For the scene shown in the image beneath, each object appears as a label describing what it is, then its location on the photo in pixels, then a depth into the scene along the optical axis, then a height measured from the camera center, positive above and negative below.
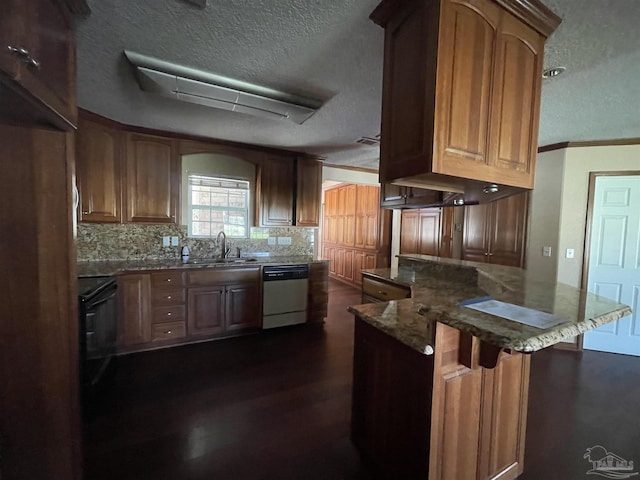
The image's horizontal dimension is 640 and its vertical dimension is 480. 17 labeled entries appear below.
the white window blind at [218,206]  3.61 +0.22
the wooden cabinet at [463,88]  1.20 +0.67
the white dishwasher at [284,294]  3.51 -0.90
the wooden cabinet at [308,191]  4.08 +0.51
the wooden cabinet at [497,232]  3.57 +0.00
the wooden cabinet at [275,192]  3.86 +0.46
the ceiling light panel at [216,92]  1.85 +0.96
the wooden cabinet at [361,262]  6.06 -0.78
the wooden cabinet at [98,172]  2.72 +0.48
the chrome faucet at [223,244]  3.76 -0.29
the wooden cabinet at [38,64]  0.80 +0.51
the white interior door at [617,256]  3.10 -0.23
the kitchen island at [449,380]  1.10 -0.72
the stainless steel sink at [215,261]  3.23 -0.48
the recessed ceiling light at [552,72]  1.77 +1.04
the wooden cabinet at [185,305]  2.88 -0.94
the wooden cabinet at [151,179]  3.10 +0.48
